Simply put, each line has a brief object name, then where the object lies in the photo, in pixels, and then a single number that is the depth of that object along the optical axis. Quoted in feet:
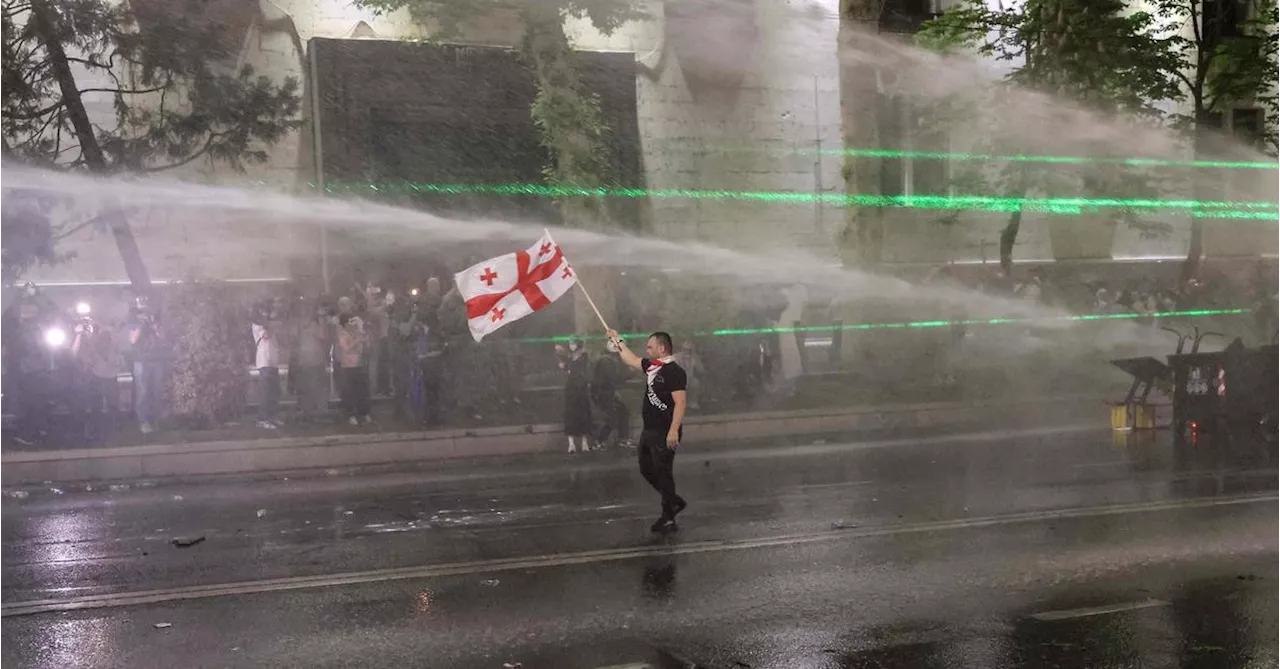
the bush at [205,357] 47.55
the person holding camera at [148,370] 47.37
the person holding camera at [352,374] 50.01
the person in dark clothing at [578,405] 49.75
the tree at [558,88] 63.41
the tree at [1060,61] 69.72
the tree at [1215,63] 81.82
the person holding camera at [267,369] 49.67
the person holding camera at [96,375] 47.19
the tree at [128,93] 54.29
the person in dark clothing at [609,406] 51.13
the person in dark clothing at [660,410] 30.76
